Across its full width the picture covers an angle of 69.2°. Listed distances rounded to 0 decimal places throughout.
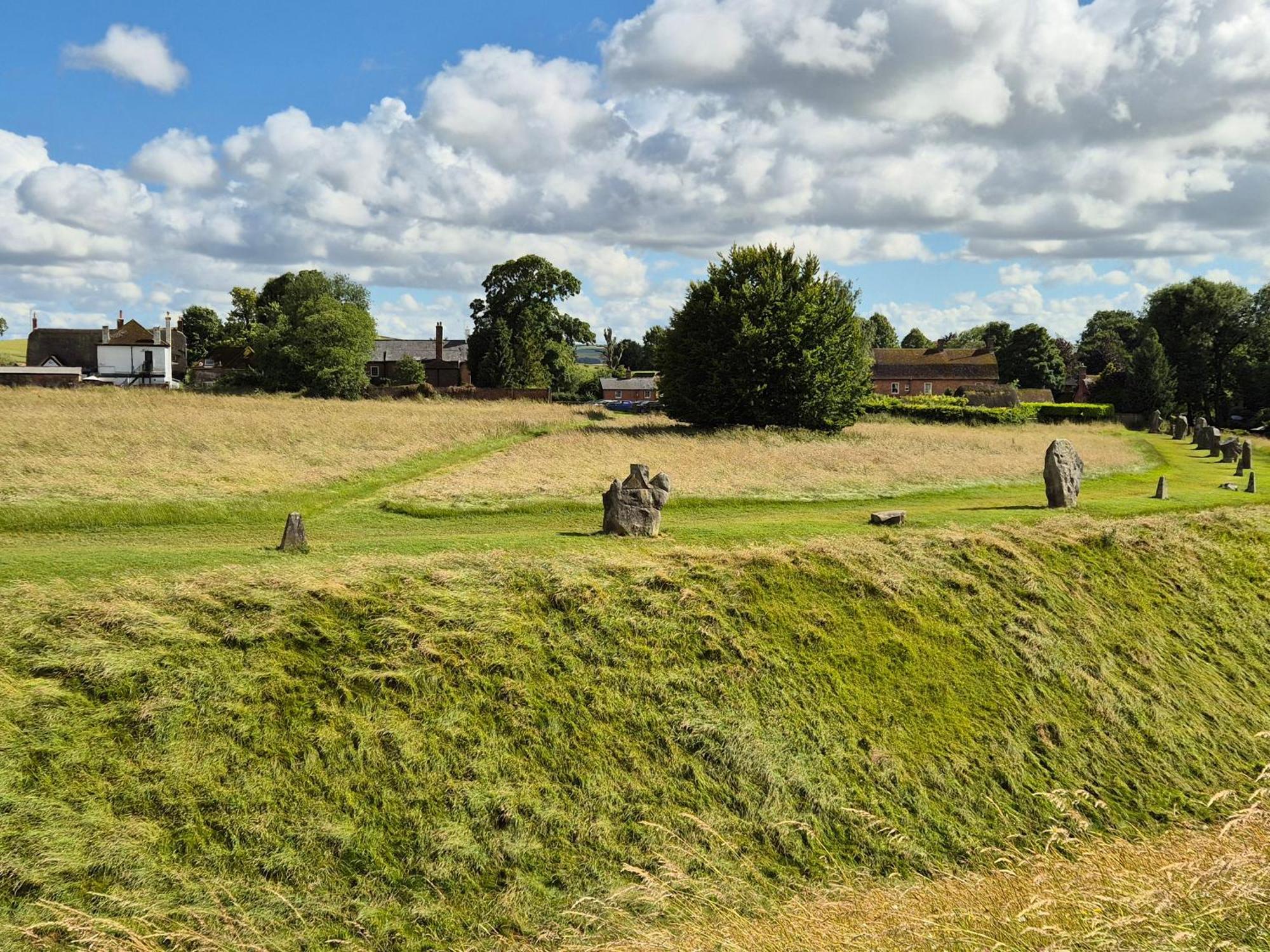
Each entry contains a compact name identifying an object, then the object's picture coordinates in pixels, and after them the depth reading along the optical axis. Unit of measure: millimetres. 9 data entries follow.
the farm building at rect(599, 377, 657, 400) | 98688
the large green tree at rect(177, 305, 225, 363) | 101438
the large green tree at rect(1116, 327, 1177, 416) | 69750
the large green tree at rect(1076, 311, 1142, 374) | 115500
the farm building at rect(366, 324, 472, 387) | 86625
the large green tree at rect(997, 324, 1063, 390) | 100250
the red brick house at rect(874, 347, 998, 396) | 95000
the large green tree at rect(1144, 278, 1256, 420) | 77125
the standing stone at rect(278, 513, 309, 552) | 17438
